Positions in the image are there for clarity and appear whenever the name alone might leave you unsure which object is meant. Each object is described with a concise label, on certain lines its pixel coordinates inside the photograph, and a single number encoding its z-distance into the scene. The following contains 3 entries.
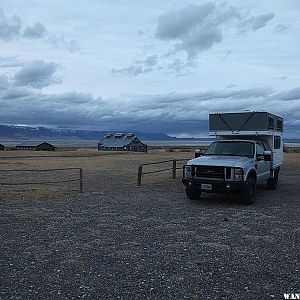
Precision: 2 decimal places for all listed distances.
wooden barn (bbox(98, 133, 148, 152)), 86.36
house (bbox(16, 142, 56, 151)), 80.25
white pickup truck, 10.88
